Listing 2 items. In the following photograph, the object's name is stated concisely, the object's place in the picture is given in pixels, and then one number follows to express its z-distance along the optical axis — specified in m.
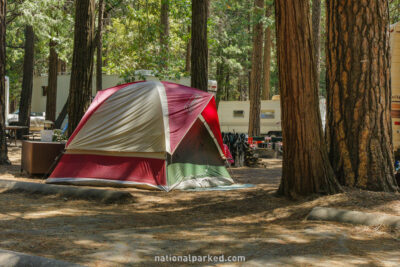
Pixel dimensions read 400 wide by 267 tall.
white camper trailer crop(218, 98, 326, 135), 26.20
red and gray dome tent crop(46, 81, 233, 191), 8.22
